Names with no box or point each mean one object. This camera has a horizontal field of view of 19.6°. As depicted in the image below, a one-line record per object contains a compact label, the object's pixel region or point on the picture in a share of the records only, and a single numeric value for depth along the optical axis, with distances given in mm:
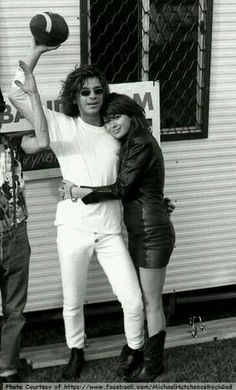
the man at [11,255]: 3639
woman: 3805
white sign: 4191
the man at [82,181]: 3805
